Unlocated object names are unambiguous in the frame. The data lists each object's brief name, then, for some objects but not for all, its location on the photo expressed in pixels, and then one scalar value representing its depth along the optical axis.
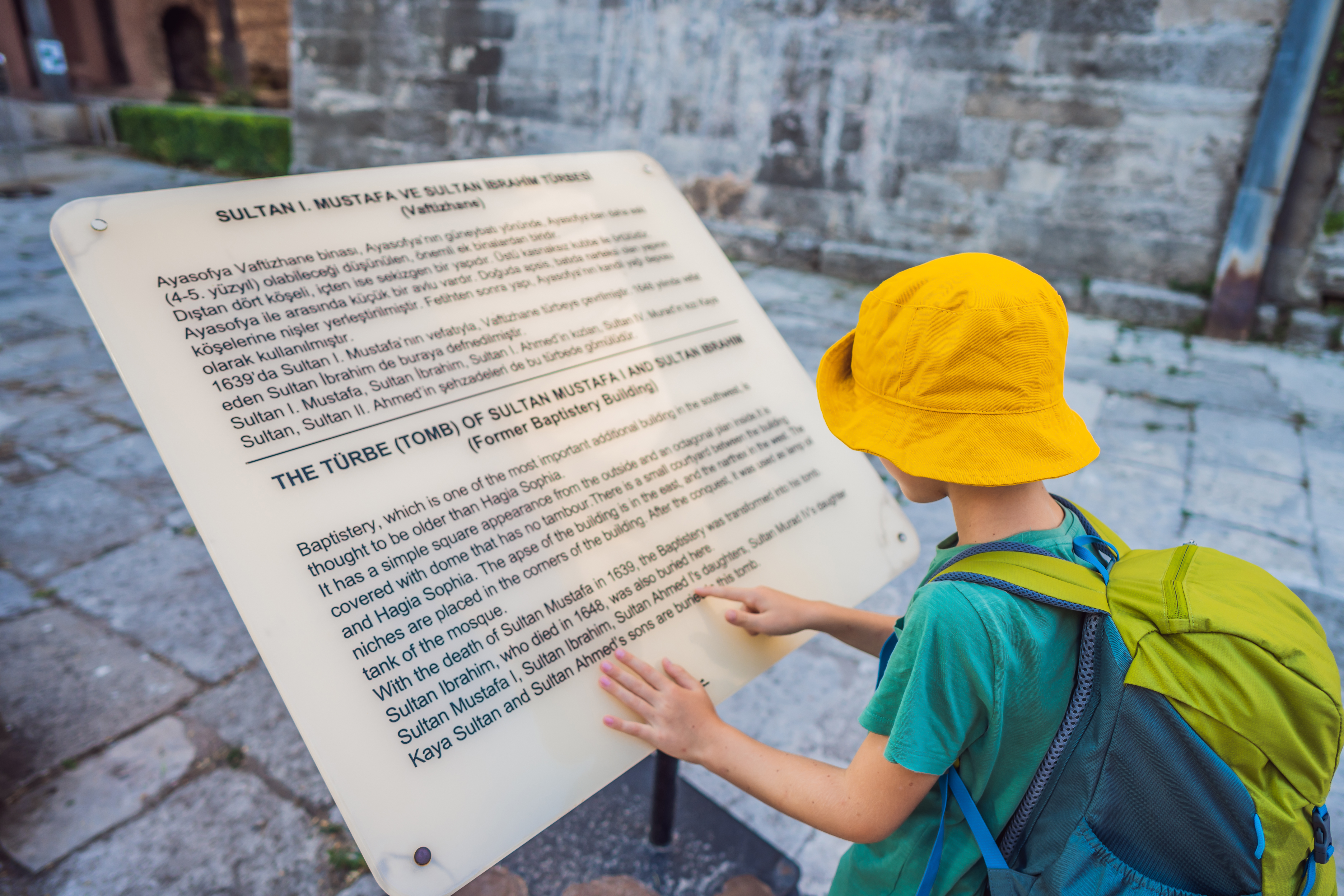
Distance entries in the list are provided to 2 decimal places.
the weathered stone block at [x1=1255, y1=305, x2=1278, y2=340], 5.16
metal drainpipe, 4.62
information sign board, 1.00
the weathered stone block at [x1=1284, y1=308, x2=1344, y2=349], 5.04
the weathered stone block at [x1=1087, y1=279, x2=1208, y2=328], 5.28
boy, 0.85
